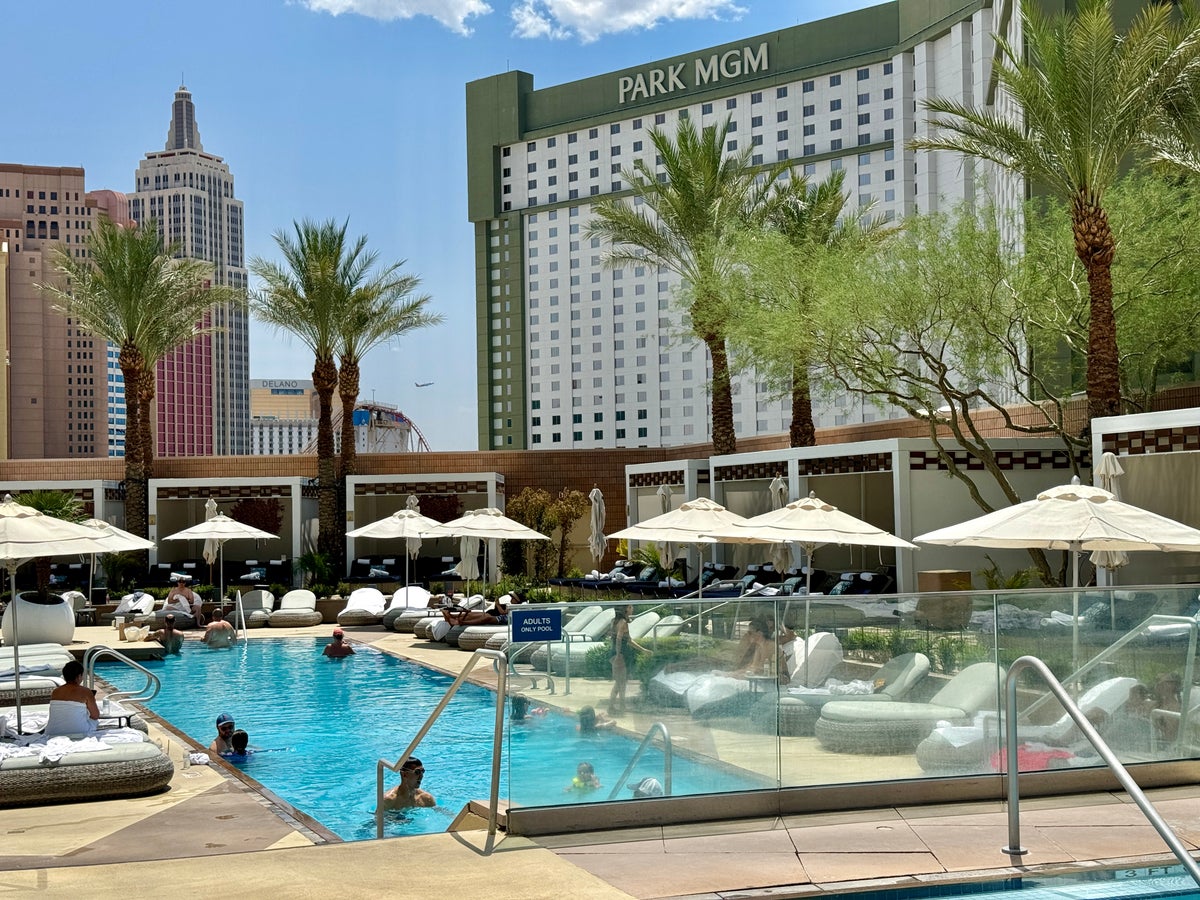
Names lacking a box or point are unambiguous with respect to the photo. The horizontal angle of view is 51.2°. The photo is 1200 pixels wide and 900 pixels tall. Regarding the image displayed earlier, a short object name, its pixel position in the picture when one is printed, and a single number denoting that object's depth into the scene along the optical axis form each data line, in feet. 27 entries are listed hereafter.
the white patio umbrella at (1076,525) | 33.76
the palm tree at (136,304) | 102.27
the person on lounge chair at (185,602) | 78.84
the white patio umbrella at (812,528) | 48.11
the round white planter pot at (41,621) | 60.80
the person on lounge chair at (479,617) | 67.92
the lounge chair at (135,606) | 77.87
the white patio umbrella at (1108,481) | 47.24
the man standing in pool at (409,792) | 33.99
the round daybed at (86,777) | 30.58
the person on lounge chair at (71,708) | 33.99
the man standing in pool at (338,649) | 65.10
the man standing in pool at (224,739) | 41.70
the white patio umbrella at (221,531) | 77.20
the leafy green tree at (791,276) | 76.07
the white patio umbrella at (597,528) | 89.92
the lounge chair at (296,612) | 80.84
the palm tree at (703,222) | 87.66
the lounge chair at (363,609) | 80.84
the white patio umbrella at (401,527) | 78.43
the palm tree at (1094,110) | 54.75
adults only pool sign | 23.25
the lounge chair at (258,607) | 80.59
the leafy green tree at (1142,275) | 66.80
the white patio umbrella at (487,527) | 71.87
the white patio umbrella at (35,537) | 34.86
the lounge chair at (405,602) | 78.02
